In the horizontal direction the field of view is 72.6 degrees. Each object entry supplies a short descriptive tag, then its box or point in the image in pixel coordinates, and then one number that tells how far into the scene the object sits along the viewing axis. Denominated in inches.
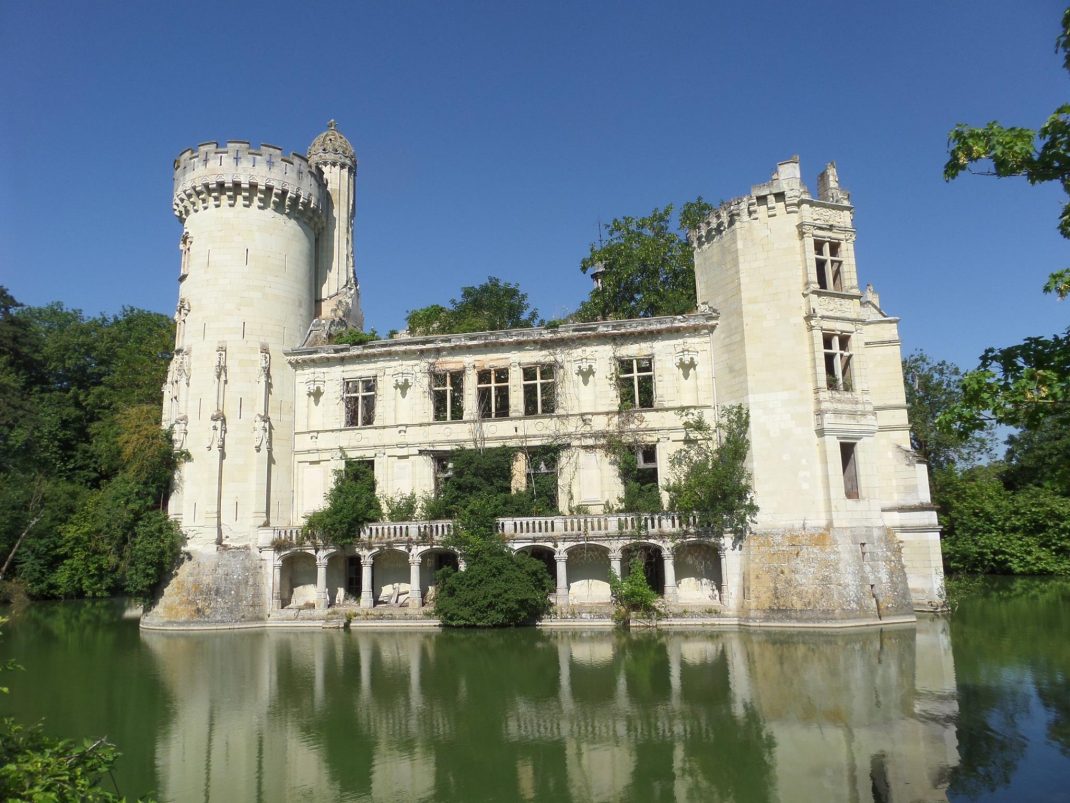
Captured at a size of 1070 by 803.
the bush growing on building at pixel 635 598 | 1007.6
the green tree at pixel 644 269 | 1688.0
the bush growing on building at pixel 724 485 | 1020.5
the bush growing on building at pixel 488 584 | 1000.2
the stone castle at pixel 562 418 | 1016.9
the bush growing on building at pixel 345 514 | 1113.4
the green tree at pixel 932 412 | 1644.9
